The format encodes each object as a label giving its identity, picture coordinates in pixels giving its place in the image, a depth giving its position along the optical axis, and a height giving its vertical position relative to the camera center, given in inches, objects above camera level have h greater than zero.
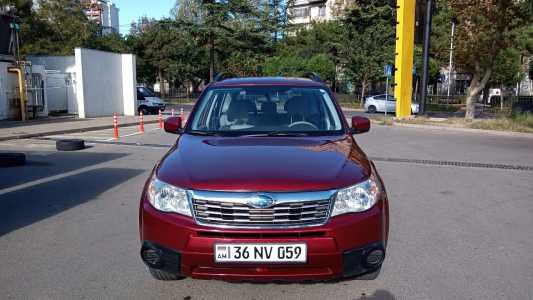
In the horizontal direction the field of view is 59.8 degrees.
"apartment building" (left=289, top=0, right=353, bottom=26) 2876.5 +535.3
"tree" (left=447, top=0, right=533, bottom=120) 789.2 +113.9
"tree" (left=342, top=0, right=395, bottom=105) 1644.9 +191.5
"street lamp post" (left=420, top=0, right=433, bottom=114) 903.2 +102.1
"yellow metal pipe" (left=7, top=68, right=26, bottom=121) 776.9 +10.8
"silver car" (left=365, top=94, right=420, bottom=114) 1294.3 -29.4
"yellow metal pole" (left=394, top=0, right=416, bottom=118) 909.2 +78.9
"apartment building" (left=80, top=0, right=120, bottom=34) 1375.5 +269.2
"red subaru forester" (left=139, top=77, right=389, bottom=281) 116.7 -31.7
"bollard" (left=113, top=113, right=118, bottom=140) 577.6 -43.5
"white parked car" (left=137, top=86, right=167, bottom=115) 1148.5 -21.9
